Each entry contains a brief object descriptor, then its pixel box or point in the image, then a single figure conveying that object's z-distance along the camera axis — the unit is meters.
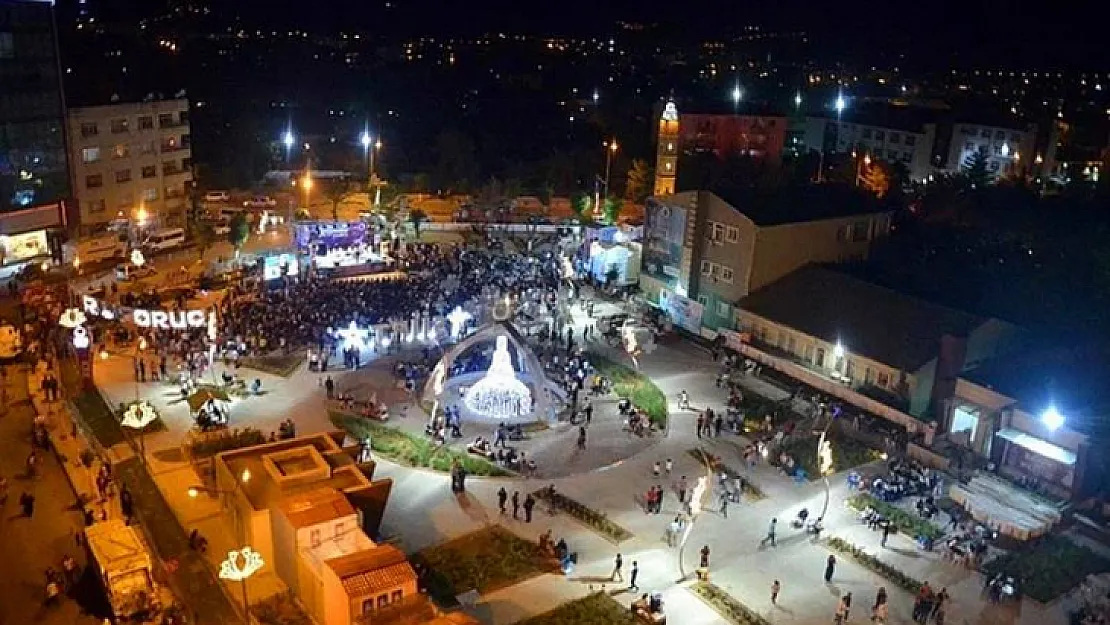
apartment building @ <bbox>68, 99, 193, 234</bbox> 52.88
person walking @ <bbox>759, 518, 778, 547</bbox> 27.21
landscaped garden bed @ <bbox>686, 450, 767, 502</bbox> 29.94
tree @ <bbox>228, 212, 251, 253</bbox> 54.44
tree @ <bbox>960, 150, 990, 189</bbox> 64.76
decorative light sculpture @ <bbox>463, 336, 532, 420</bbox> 34.59
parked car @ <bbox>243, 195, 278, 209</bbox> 66.25
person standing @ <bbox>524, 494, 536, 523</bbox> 27.62
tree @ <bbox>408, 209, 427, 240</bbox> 61.03
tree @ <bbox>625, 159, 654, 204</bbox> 72.75
